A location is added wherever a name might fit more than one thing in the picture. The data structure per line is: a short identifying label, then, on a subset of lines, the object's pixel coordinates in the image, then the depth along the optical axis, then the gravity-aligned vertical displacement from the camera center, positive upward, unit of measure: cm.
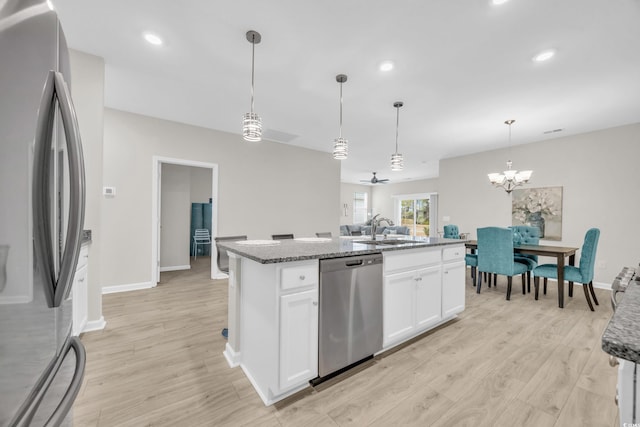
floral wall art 481 +11
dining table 328 -51
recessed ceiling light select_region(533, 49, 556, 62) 233 +147
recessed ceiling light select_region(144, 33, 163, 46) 221 +149
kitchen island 153 -64
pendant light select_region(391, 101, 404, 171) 322 +66
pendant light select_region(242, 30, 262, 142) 219 +75
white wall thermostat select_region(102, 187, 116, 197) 361 +26
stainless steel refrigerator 55 -2
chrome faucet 278 -13
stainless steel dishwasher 169 -69
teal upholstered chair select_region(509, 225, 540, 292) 429 -38
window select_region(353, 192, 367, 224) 1155 +21
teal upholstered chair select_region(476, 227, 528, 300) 357 -56
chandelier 389 +59
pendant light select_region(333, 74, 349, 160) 276 +70
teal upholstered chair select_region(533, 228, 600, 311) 316 -69
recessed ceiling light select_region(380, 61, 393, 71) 255 +148
